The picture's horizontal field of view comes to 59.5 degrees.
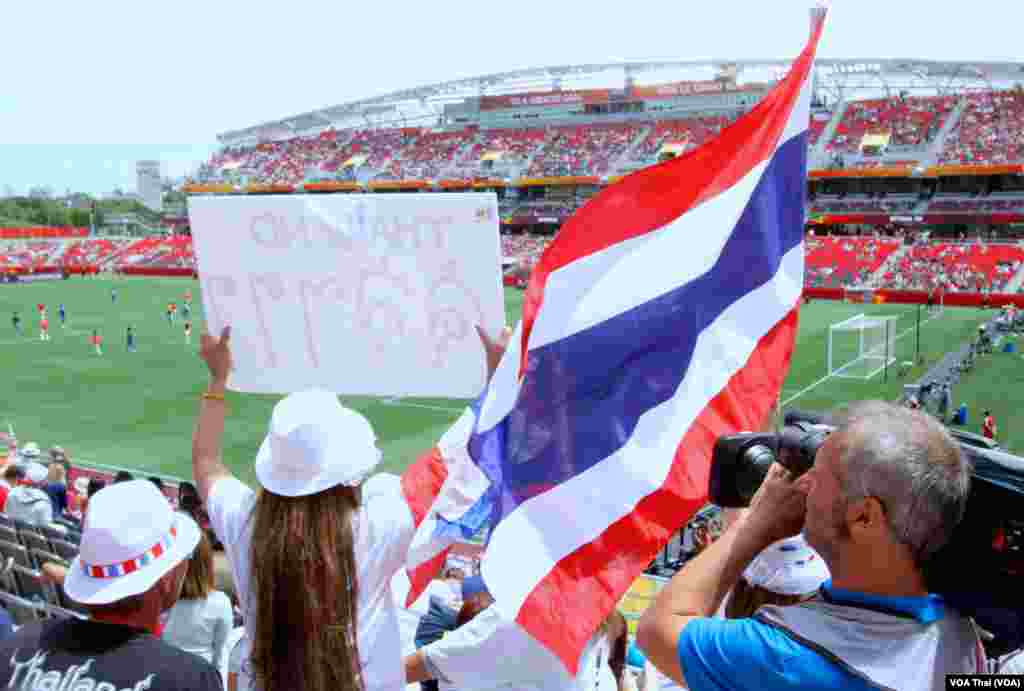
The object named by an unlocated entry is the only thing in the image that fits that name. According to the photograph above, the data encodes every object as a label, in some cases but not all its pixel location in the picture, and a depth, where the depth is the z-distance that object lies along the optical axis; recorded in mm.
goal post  26328
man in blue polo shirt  1799
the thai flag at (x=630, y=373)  2957
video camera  1817
